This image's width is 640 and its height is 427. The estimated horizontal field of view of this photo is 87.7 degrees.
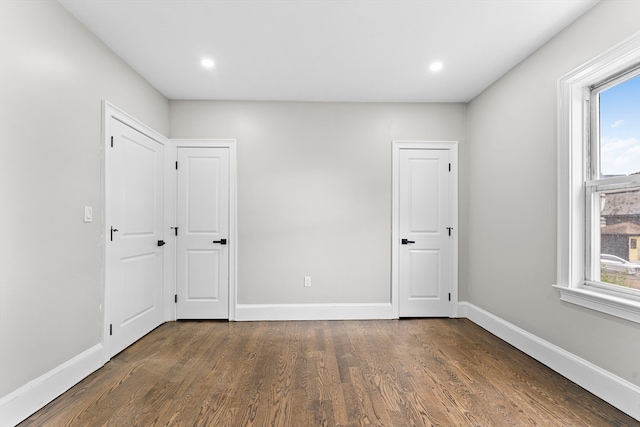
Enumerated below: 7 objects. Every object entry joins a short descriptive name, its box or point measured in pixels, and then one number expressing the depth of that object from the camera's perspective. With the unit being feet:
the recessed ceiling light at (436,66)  10.13
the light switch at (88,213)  8.13
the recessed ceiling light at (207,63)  9.82
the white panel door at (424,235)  13.26
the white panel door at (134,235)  9.37
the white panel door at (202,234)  12.87
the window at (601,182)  6.96
